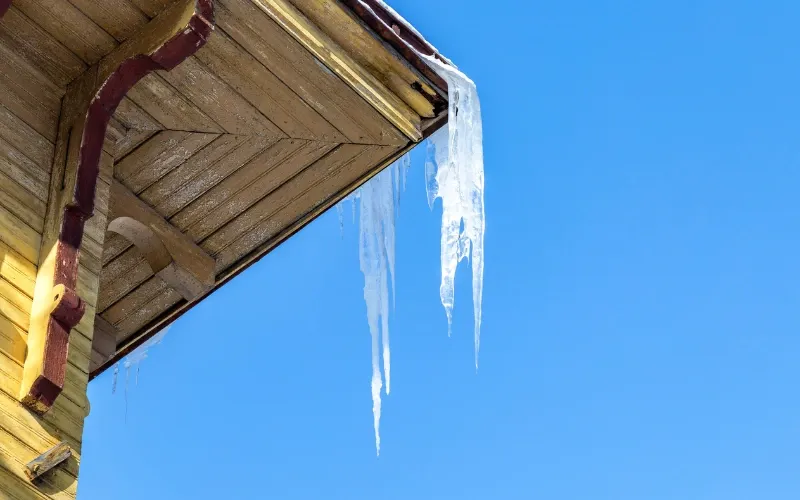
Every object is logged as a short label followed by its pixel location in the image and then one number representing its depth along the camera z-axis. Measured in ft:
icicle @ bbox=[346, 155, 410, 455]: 29.07
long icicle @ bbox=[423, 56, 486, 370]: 24.89
